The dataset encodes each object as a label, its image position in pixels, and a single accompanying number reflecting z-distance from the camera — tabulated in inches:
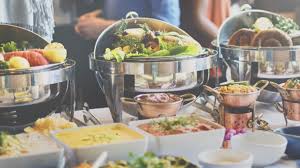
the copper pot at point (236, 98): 75.3
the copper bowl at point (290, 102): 78.7
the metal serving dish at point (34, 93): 73.4
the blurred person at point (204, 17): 112.8
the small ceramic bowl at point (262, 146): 64.9
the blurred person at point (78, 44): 103.1
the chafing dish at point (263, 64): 88.5
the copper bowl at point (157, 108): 73.9
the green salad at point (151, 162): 54.8
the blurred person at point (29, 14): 97.3
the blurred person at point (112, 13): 105.2
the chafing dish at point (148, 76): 78.7
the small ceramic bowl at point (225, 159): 58.8
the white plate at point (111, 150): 59.0
